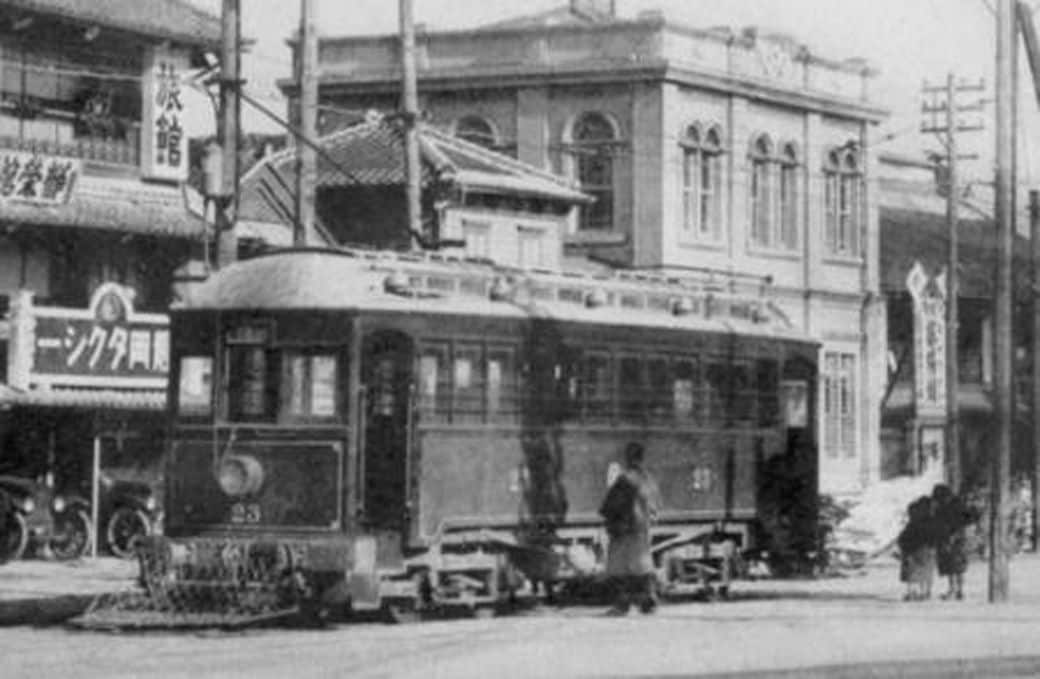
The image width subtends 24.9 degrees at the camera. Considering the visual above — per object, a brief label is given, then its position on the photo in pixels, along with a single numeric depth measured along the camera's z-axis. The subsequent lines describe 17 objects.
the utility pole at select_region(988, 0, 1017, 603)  25.25
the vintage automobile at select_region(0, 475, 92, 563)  30.45
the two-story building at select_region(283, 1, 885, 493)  46.62
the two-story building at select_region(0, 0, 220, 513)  31.48
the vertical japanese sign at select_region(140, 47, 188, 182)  35.03
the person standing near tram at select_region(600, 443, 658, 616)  22.44
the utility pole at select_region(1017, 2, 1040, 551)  42.66
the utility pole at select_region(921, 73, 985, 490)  40.84
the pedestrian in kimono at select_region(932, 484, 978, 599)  26.81
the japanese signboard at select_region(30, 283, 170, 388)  31.03
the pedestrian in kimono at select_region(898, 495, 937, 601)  26.78
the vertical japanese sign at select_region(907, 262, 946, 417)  49.28
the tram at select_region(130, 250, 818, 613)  20.81
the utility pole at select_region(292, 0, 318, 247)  27.17
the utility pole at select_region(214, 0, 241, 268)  24.98
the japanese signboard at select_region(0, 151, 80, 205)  31.81
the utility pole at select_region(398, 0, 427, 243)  27.88
